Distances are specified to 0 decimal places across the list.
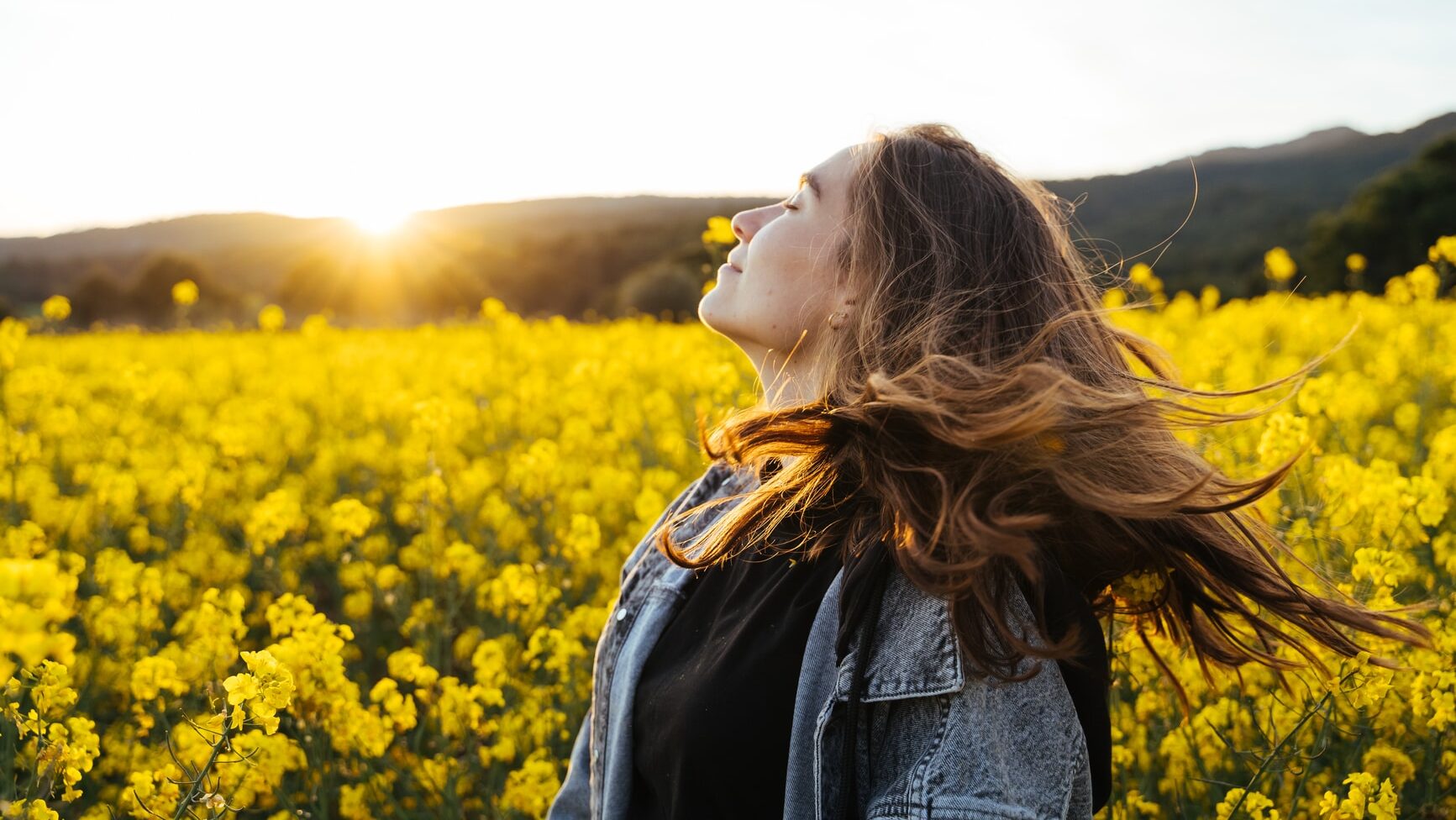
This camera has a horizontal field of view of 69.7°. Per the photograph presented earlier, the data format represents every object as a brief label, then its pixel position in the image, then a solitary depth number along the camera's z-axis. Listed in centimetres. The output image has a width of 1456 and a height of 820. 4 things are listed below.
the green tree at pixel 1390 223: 1989
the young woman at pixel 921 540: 138
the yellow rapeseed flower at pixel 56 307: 701
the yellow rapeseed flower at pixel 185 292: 919
